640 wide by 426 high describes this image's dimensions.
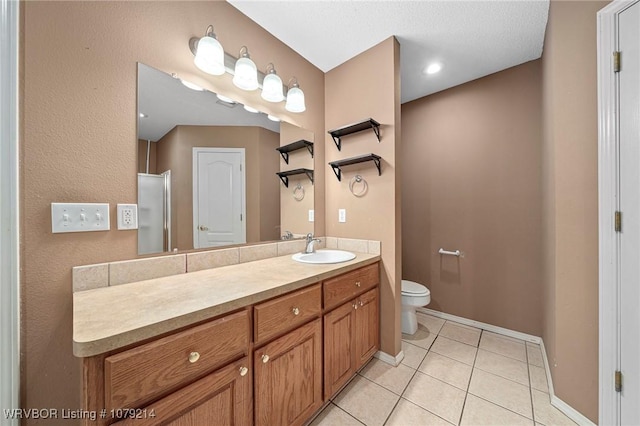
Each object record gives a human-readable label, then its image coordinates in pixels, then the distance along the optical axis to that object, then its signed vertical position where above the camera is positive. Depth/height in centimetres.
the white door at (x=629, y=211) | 103 +0
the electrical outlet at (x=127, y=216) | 105 -1
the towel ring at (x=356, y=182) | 188 +24
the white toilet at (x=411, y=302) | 206 -82
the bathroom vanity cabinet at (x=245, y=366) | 62 -56
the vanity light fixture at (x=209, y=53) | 125 +89
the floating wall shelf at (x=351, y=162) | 175 +42
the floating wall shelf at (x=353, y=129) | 174 +69
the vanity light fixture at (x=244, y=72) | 140 +88
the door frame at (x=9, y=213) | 78 +1
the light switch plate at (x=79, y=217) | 90 -1
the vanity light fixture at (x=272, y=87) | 157 +88
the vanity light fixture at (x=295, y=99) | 175 +88
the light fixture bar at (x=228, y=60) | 130 +96
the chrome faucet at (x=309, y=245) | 177 -25
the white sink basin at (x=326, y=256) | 167 -33
